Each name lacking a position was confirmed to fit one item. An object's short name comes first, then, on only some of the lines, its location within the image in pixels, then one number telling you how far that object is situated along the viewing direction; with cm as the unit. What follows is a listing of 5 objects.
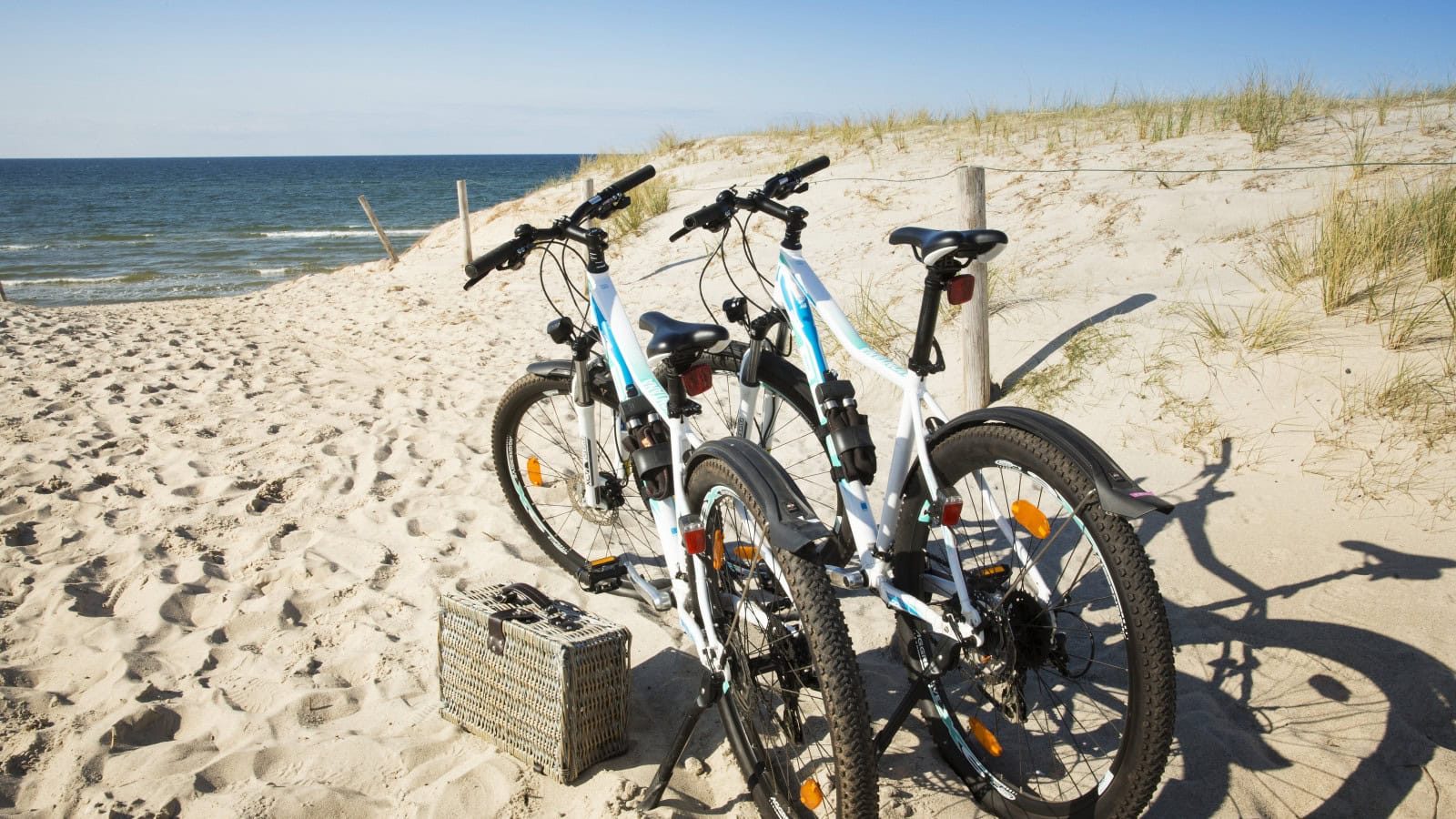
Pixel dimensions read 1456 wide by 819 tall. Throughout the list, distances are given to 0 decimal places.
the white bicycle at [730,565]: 198
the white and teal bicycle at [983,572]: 192
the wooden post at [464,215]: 1318
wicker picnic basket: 256
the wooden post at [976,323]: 482
